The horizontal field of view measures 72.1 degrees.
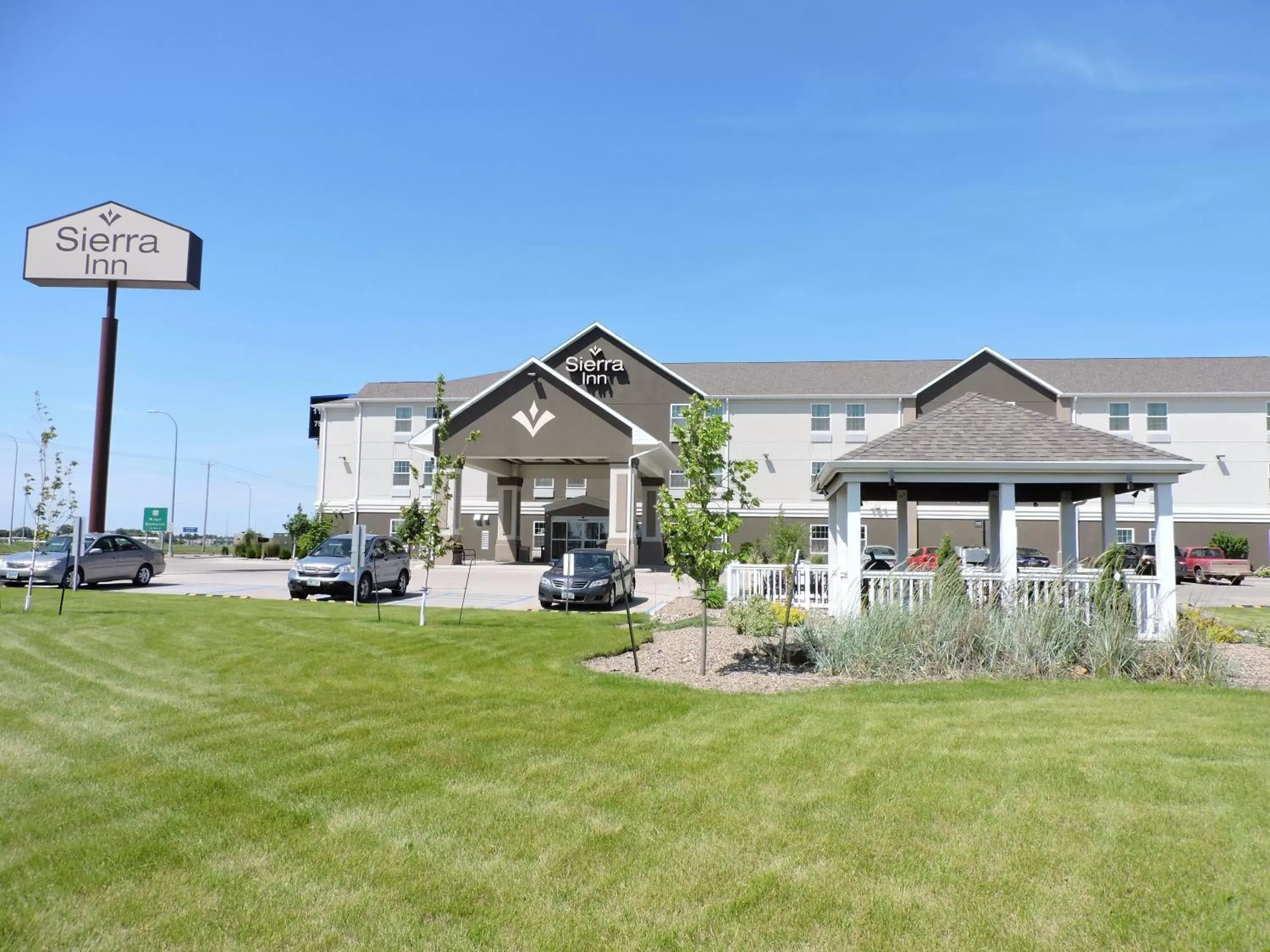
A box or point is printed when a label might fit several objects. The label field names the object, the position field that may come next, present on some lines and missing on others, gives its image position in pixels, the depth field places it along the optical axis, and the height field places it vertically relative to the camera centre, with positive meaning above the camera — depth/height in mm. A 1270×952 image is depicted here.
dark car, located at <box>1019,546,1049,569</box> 32125 -653
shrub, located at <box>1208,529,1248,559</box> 38906 +29
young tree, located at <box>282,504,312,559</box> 48281 +246
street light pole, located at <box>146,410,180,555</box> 54469 +17
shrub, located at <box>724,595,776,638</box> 13719 -1362
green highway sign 55656 +563
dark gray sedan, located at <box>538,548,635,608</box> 21578 -1175
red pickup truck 34250 -867
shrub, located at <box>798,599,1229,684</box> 10727 -1339
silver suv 22016 -1037
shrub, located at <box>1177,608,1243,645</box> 12055 -1236
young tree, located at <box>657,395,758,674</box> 11086 +415
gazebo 13680 +1201
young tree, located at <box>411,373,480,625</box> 16266 +248
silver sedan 23375 -989
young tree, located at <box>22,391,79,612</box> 19641 +743
